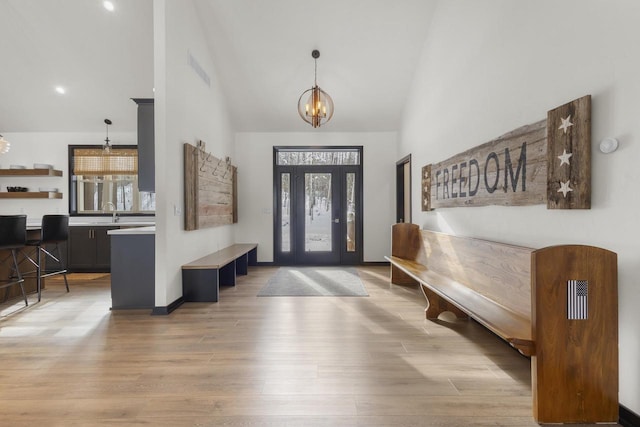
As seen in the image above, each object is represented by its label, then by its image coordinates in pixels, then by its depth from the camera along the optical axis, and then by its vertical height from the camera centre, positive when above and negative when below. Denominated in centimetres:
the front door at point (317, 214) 653 -3
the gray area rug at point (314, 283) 436 -112
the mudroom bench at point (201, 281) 394 -87
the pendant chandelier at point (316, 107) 404 +140
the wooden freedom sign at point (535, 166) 182 +35
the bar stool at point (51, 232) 405 -25
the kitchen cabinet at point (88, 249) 575 -67
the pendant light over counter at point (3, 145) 468 +103
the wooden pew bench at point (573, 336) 164 -67
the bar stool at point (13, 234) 359 -24
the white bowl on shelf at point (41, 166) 612 +94
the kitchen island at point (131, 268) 364 -65
